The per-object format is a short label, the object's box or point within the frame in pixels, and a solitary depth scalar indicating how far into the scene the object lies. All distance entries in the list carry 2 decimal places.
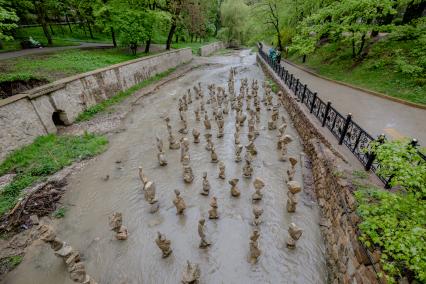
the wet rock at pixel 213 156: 8.48
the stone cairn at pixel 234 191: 6.80
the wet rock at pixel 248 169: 7.63
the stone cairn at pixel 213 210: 6.03
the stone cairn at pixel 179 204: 6.25
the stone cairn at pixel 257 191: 6.42
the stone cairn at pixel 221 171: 7.44
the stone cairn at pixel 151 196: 6.44
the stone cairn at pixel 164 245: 5.03
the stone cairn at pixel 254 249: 4.97
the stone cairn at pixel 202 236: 5.18
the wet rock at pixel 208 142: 9.10
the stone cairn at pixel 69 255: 4.45
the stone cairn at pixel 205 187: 6.94
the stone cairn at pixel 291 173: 7.30
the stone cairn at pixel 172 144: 9.62
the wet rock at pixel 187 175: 7.44
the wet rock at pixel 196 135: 9.67
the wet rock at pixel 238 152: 8.40
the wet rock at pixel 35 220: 5.49
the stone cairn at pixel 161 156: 8.44
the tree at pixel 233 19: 49.75
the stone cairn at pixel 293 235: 5.14
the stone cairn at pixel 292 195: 6.19
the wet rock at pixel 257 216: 5.68
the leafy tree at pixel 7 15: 8.44
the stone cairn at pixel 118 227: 5.56
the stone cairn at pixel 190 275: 4.27
